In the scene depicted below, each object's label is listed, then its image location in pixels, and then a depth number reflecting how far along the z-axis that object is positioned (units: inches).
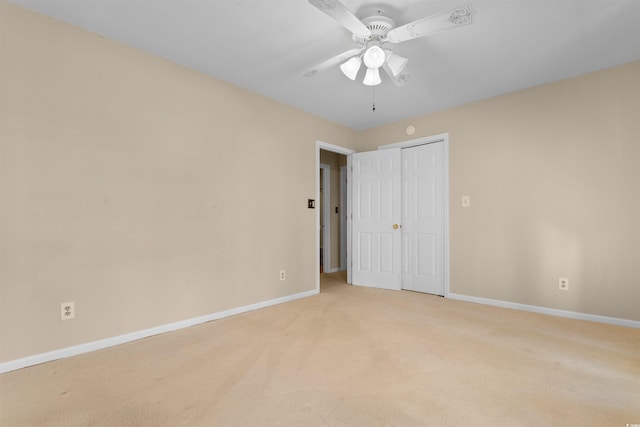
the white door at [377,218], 178.4
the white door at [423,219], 165.8
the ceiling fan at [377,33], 69.9
